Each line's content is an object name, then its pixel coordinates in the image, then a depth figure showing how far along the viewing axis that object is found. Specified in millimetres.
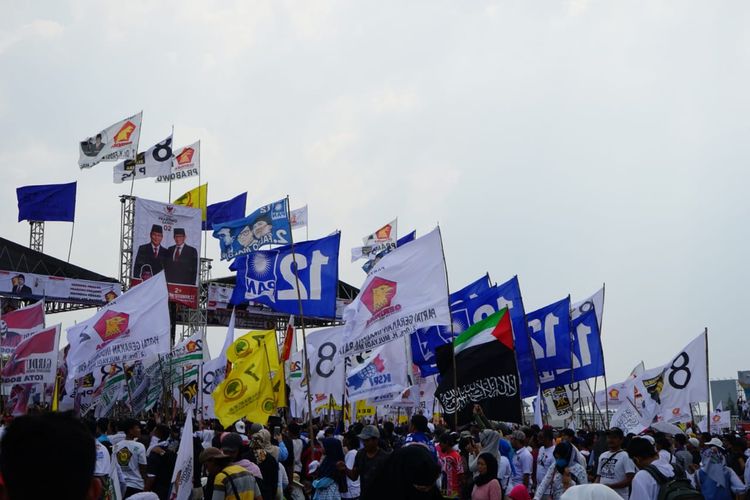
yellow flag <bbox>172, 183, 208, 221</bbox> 42375
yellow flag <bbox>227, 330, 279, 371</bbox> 16266
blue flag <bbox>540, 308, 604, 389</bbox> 21188
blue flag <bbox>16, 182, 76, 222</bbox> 44281
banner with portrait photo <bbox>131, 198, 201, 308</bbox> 37625
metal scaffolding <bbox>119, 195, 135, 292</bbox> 40594
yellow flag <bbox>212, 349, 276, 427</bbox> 15273
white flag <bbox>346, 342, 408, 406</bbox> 16281
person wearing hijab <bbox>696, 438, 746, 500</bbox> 10688
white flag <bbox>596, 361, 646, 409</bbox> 33353
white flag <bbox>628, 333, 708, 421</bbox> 17797
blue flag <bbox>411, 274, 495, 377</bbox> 20592
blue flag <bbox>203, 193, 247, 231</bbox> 44781
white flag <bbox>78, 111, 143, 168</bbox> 42625
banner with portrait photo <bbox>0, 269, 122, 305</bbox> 43625
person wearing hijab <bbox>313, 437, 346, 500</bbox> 9547
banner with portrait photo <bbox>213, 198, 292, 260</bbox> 20391
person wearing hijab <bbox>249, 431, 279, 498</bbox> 8477
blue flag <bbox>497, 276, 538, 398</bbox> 19328
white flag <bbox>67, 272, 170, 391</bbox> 18344
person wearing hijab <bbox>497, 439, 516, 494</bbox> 9898
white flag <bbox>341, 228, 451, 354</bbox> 14039
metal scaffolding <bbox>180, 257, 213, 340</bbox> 44219
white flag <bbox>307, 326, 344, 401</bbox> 19922
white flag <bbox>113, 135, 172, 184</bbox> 42562
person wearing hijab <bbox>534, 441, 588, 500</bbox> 8672
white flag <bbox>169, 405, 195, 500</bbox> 8383
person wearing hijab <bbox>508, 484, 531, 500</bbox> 7938
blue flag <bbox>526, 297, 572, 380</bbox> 21219
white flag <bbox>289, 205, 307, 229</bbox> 45531
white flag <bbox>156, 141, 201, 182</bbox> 44125
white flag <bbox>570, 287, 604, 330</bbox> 21938
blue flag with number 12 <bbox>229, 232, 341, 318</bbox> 17500
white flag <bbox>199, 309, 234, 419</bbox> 23562
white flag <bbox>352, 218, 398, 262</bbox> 44312
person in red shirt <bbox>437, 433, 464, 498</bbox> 9883
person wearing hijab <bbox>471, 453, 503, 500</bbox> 7445
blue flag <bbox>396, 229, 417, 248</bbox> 28897
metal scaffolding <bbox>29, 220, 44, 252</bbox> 46969
